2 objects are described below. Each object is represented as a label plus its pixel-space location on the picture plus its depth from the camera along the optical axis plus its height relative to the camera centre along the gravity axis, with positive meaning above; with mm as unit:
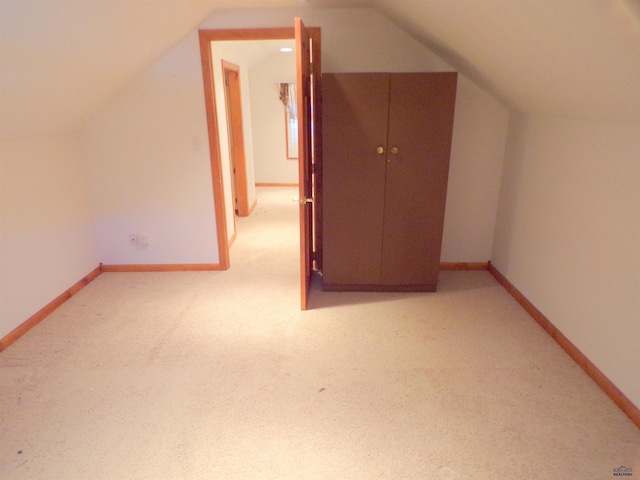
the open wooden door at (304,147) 2566 -198
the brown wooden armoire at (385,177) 2900 -431
